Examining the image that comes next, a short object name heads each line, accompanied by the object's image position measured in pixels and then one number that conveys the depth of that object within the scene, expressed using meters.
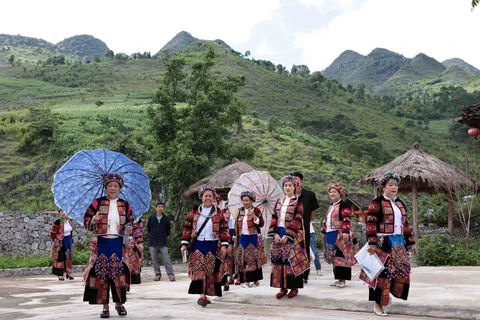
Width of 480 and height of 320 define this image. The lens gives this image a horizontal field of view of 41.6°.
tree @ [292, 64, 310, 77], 99.25
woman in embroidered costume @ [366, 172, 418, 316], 7.44
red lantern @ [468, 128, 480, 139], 12.52
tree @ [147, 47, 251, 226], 23.80
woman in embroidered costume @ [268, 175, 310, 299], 9.02
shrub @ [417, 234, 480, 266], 14.85
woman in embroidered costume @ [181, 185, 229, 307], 8.87
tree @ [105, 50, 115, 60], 102.04
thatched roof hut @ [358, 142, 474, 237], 18.75
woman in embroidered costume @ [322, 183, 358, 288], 10.61
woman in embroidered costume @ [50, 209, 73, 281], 14.98
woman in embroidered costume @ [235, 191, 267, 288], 10.91
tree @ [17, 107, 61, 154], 42.72
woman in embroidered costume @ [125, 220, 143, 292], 11.58
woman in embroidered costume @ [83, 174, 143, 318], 7.64
